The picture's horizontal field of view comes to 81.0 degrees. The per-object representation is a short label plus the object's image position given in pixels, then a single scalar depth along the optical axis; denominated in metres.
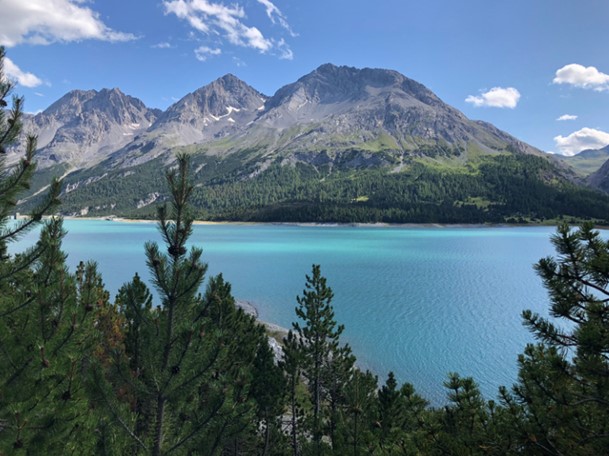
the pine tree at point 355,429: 8.45
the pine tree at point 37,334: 6.61
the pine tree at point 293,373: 18.75
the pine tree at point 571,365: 4.73
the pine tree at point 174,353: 6.51
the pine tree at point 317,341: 20.23
